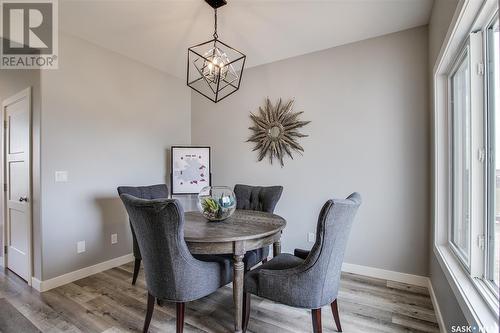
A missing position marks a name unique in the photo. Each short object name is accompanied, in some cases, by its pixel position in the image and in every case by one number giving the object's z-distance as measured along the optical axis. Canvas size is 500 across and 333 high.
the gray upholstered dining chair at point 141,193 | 2.56
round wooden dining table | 1.69
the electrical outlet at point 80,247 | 2.79
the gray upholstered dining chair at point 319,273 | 1.52
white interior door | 2.66
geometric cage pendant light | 2.03
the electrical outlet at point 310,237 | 3.15
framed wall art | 3.69
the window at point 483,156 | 1.29
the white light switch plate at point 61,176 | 2.62
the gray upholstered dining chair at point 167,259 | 1.52
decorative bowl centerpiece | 2.10
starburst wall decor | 3.26
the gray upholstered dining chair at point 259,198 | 2.68
